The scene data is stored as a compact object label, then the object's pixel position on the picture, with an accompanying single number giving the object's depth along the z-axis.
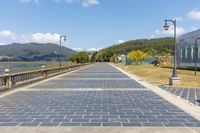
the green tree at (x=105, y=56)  90.08
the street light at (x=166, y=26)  11.15
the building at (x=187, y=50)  30.80
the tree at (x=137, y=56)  59.13
